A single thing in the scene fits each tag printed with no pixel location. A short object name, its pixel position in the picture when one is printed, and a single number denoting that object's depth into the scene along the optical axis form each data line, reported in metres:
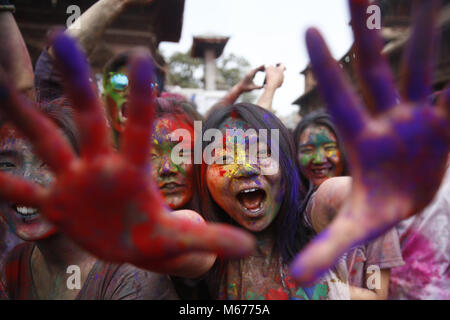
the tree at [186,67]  15.88
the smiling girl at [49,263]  0.61
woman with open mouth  0.63
